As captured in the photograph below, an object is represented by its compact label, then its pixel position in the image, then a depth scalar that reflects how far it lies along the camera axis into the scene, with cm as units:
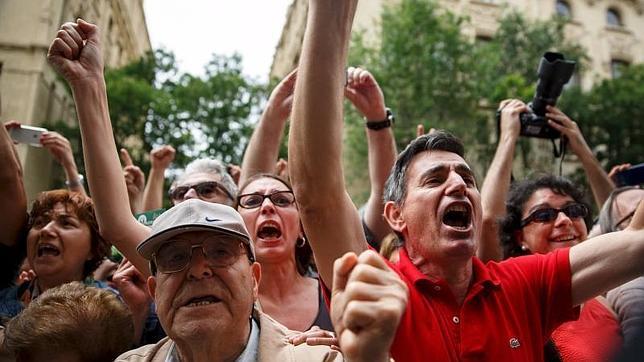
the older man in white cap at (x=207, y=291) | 181
